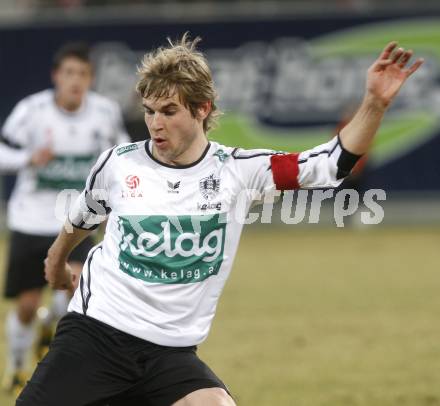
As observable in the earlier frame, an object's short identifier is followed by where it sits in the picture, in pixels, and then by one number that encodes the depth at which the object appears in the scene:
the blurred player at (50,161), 16.53
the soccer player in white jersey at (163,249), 9.40
